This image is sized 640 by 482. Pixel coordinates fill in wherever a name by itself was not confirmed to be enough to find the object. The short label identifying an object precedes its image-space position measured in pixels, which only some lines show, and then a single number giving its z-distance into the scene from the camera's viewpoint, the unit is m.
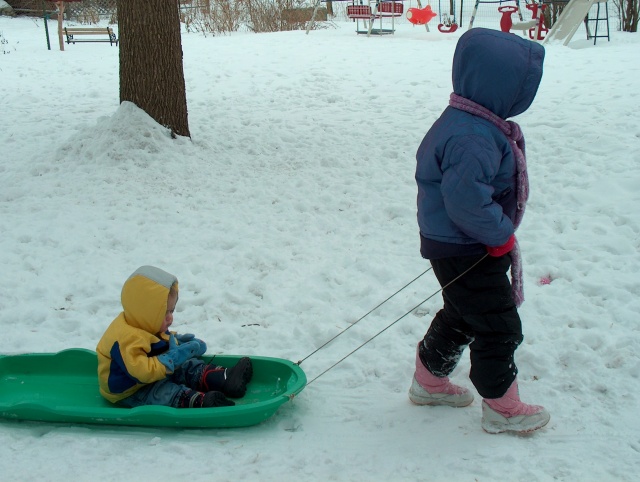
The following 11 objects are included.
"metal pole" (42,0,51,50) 13.91
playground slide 12.95
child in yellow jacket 3.03
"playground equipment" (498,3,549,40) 13.54
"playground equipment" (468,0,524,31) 14.19
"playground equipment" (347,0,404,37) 14.77
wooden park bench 14.48
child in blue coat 2.47
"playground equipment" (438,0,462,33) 15.10
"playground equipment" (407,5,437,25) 15.72
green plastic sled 2.94
